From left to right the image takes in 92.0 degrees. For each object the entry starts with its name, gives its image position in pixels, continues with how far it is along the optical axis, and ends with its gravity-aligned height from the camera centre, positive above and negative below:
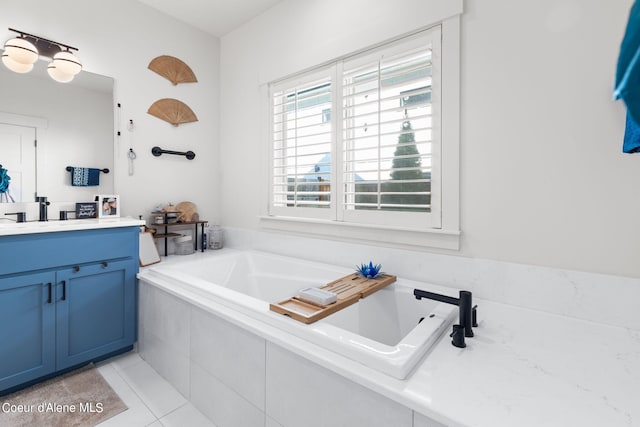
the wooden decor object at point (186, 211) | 2.83 -0.02
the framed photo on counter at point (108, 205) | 2.30 +0.03
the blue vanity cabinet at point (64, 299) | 1.68 -0.55
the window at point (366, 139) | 1.80 +0.48
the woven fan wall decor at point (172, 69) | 2.68 +1.25
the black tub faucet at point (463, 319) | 1.16 -0.43
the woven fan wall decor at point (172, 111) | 2.69 +0.88
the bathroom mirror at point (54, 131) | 2.02 +0.55
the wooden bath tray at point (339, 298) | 1.32 -0.43
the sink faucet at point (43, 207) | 2.10 +0.01
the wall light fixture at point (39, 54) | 1.95 +1.01
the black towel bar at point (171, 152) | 2.68 +0.51
